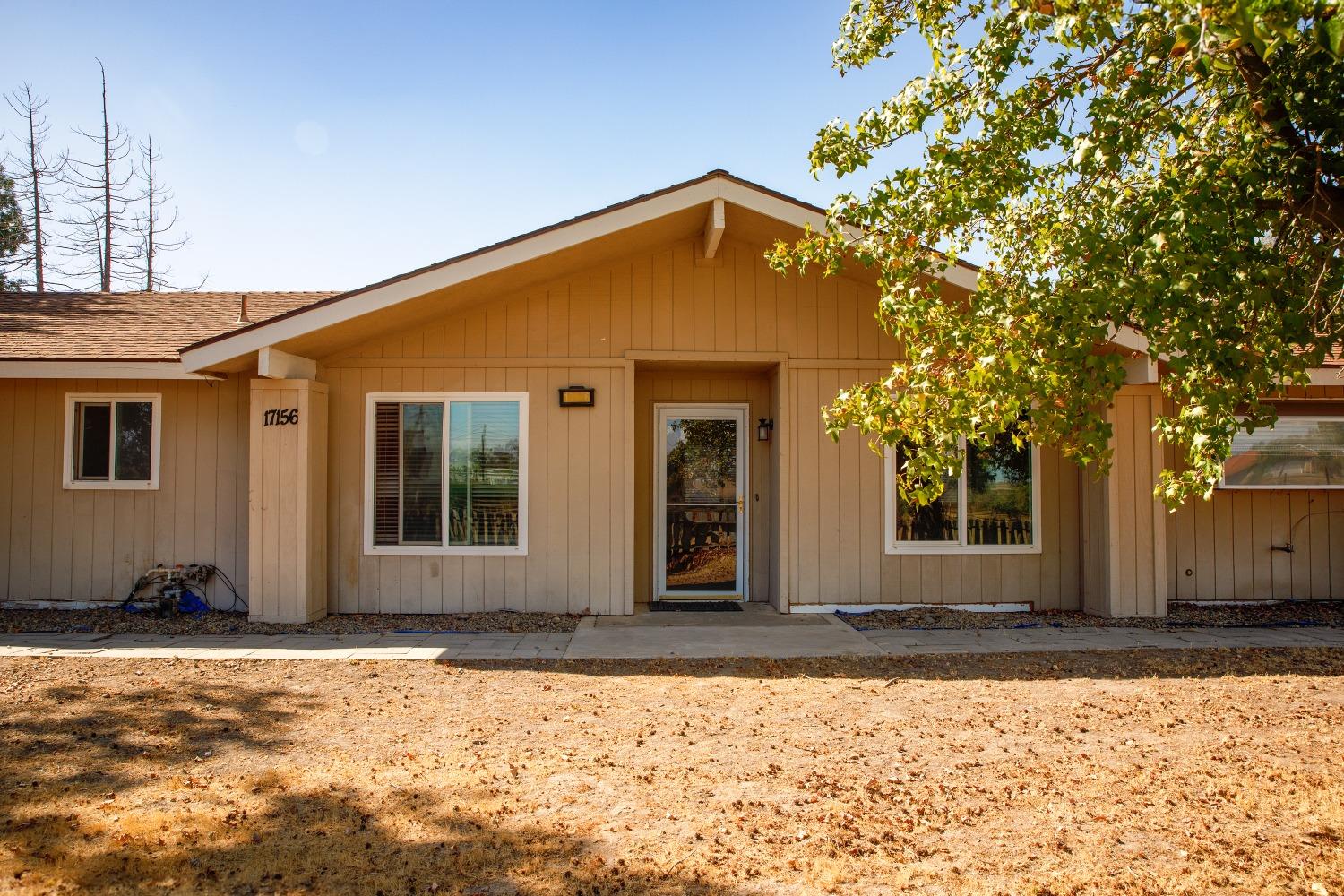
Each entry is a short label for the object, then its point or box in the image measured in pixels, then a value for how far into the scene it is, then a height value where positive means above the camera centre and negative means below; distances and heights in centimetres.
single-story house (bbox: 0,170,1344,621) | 812 +20
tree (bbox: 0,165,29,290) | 2284 +685
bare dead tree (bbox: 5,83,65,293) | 2362 +844
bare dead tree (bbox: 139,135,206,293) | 2503 +752
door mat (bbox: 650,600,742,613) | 864 -122
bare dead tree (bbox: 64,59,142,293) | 2409 +766
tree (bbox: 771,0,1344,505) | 339 +125
